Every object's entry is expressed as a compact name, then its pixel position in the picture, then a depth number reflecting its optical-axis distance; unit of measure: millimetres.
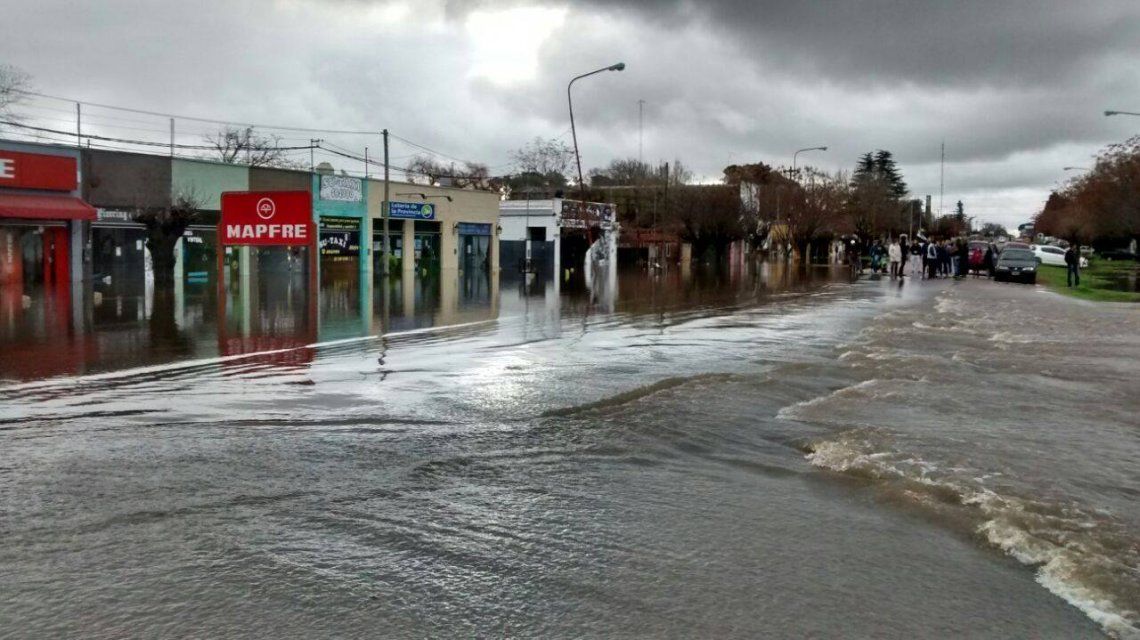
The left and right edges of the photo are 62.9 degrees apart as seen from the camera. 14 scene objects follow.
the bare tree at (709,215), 83125
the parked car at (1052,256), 67250
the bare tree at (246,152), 72562
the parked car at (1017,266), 39438
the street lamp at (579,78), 38731
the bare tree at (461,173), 79856
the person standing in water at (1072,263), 36312
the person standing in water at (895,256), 41969
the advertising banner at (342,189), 48688
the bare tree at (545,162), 89938
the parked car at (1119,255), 82962
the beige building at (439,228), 54297
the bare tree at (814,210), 80062
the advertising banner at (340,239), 49469
